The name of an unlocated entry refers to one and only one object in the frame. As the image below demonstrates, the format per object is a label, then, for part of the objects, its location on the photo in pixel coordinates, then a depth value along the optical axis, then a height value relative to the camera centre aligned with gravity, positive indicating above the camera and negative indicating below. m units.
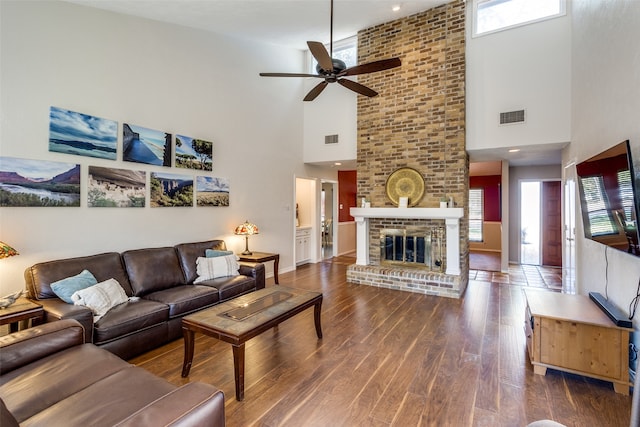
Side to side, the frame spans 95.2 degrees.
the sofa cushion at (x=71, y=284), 2.72 -0.67
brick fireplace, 4.92 +1.53
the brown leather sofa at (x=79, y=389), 1.27 -0.93
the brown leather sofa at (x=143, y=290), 2.58 -0.87
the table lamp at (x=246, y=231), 4.90 -0.28
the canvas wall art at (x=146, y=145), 3.62 +0.90
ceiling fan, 2.93 +1.60
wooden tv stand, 2.27 -1.05
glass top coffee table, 2.18 -0.88
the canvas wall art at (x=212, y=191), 4.50 +0.37
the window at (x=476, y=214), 9.14 -0.01
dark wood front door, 6.78 -0.23
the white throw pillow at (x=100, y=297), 2.68 -0.79
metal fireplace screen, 5.18 -0.61
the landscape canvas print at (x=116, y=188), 3.35 +0.33
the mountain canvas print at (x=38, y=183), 2.77 +0.32
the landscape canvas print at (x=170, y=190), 3.94 +0.35
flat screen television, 2.04 +0.13
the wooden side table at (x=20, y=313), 2.30 -0.80
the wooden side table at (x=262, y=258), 4.75 -0.72
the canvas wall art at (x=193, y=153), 4.21 +0.92
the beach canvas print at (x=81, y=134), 3.05 +0.89
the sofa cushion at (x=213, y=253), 4.19 -0.56
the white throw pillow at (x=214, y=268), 3.93 -0.73
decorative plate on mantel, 5.24 +0.53
